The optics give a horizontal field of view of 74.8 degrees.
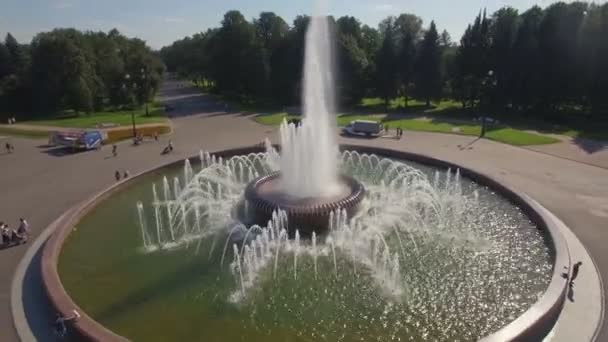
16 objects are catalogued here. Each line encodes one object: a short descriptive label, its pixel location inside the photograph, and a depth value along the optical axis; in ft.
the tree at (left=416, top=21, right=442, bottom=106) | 150.10
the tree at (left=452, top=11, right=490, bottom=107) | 141.38
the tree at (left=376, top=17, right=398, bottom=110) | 152.15
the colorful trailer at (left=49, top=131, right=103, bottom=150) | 92.68
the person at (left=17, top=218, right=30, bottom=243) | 49.73
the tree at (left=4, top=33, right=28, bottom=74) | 196.42
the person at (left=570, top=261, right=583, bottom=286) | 38.81
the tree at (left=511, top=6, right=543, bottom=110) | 130.52
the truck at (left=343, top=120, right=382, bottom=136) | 103.71
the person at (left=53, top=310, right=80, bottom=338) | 32.58
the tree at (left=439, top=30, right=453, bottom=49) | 157.17
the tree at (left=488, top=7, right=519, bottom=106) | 137.28
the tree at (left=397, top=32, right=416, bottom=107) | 153.17
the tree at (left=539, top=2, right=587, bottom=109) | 122.52
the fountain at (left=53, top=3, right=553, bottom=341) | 34.40
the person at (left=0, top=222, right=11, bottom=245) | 49.08
